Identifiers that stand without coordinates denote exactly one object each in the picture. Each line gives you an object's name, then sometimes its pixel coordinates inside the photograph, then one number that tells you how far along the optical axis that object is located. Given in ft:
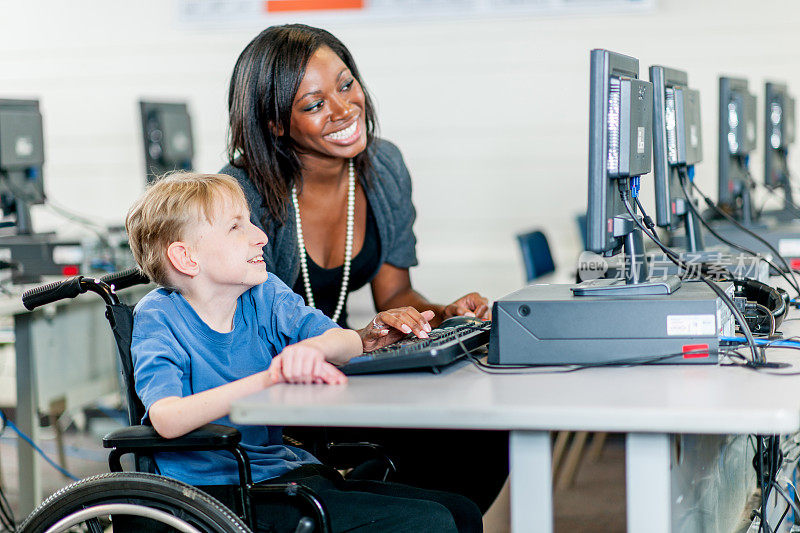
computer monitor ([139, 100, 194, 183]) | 17.87
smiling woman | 11.49
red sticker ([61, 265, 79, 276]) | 15.56
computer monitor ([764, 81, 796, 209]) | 15.65
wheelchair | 9.50
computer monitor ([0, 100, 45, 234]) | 15.69
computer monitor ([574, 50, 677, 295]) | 10.24
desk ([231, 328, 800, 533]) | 9.10
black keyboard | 9.95
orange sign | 20.78
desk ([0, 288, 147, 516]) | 14.41
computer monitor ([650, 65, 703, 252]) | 11.74
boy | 10.03
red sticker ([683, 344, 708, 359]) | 9.96
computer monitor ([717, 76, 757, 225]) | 14.50
